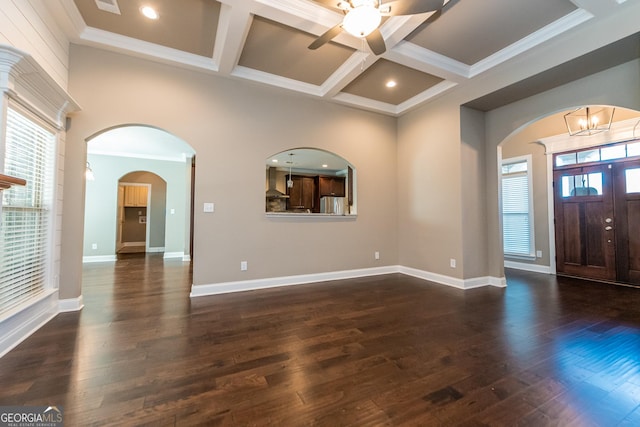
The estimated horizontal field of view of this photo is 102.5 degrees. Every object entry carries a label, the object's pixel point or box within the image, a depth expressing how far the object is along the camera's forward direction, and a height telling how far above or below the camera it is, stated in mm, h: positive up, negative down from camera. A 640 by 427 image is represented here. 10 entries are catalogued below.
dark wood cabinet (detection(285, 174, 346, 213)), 9062 +1091
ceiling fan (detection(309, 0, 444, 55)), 1933 +1657
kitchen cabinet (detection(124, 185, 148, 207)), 8703 +895
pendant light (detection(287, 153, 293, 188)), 8147 +1381
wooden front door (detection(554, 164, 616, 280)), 4207 -18
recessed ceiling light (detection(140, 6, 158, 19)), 2475 +2056
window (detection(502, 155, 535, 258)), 5168 +292
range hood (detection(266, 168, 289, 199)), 8076 +1092
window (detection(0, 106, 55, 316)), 2057 +88
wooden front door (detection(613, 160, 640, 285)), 3918 +29
